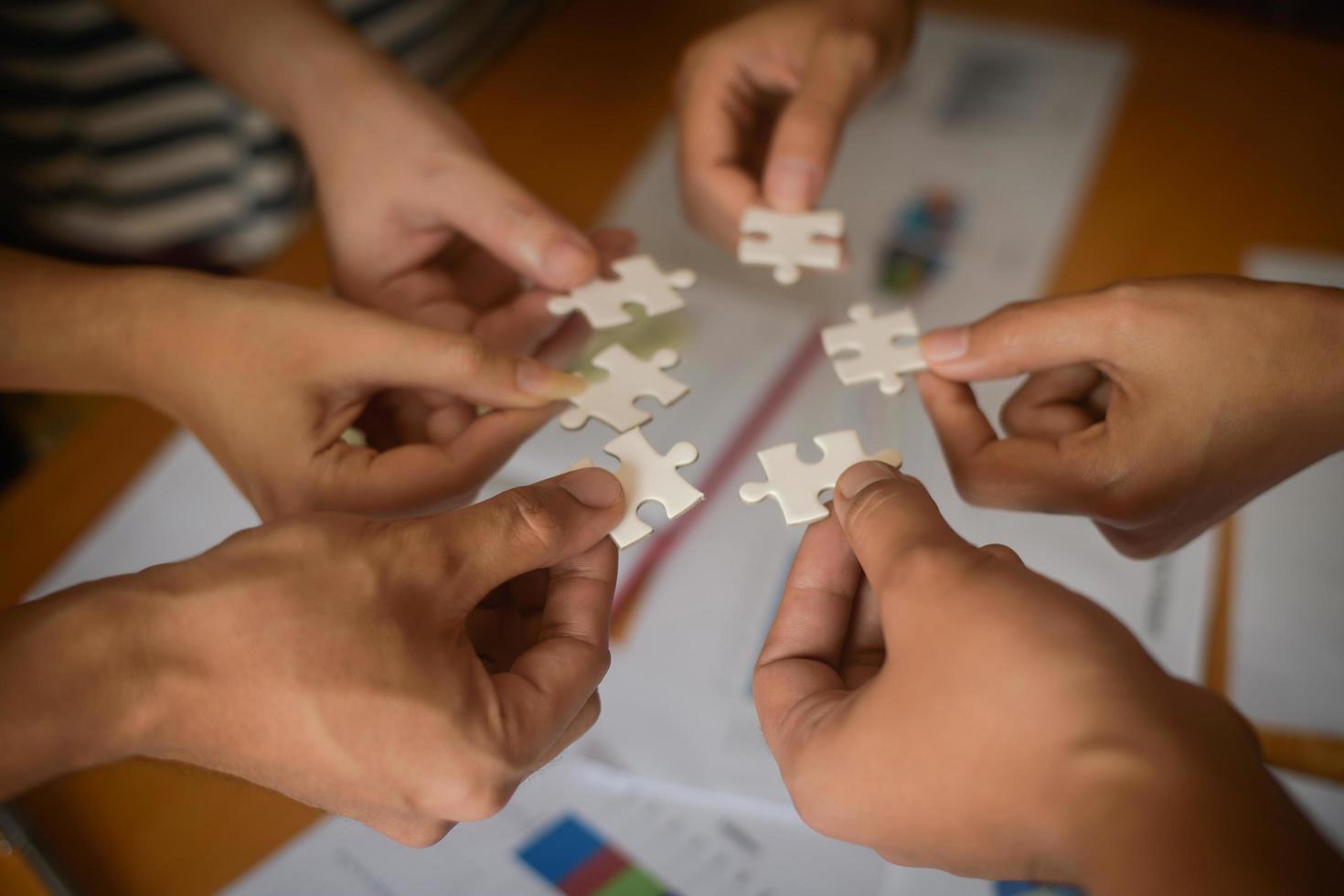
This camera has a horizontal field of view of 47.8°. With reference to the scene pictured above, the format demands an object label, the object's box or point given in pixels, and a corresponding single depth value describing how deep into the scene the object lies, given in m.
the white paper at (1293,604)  0.36
